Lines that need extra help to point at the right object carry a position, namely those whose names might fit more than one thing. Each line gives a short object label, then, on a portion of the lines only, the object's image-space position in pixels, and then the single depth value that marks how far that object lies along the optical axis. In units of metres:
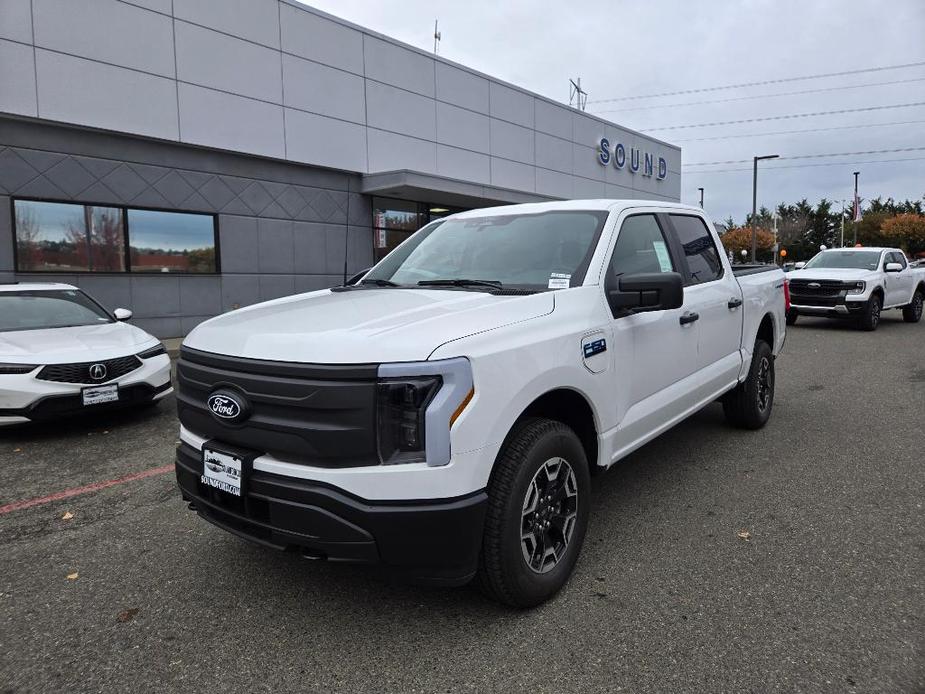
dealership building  11.62
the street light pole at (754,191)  37.77
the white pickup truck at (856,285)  13.52
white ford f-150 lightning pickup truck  2.39
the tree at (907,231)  69.81
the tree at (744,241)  83.25
